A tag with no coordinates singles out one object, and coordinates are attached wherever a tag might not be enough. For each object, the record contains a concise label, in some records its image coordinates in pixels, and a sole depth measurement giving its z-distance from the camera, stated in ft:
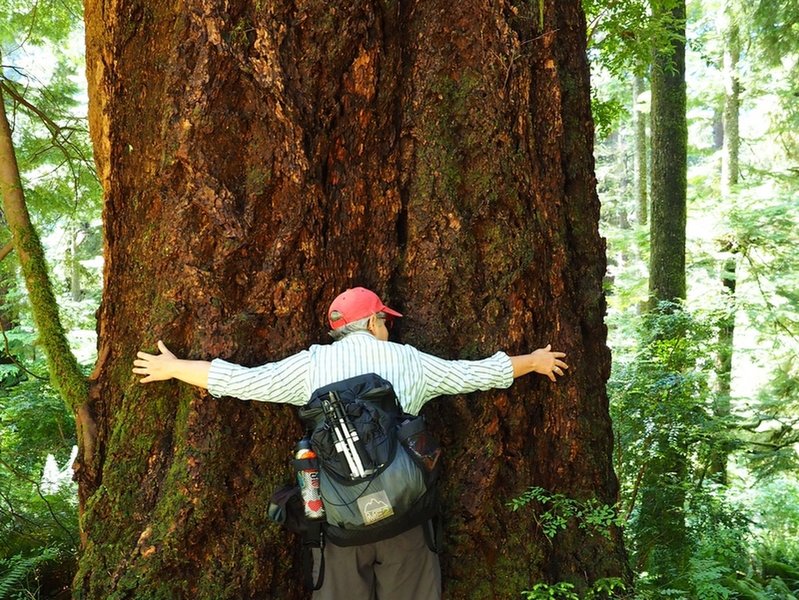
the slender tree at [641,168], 46.70
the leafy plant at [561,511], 11.72
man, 10.42
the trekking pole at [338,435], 9.61
